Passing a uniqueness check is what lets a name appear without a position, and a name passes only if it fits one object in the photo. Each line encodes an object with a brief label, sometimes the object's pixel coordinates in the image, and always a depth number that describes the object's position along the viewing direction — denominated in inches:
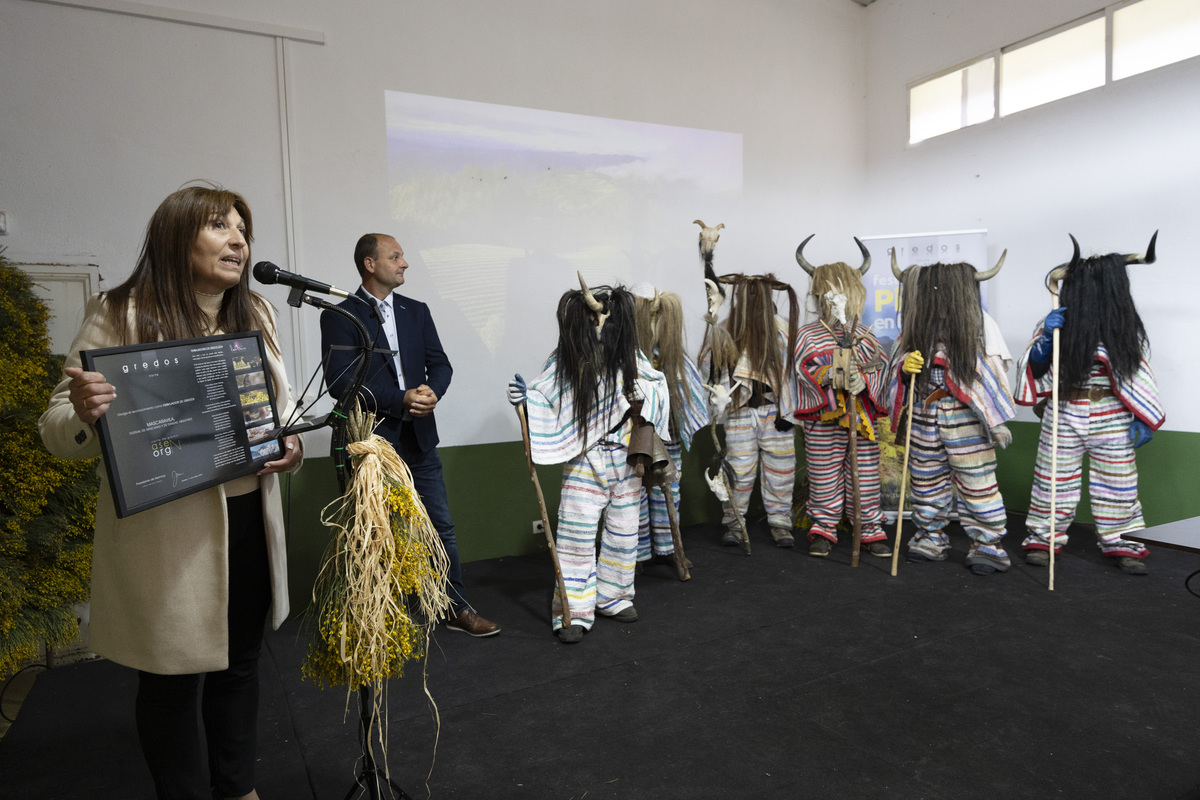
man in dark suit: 117.1
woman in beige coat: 58.1
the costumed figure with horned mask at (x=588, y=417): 124.2
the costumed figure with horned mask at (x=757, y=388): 166.9
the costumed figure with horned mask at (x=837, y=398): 159.0
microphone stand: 59.0
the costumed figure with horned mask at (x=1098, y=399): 143.6
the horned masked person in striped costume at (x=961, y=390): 147.9
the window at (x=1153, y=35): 158.7
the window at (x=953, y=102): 200.2
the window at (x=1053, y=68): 176.6
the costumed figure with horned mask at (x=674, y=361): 149.4
